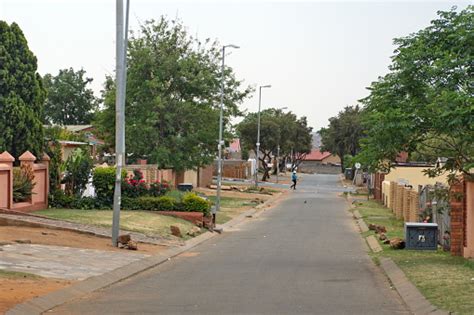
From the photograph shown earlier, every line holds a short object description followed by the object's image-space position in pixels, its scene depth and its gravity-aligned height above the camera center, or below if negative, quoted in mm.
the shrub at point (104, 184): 31312 -694
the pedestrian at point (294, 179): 74931 -902
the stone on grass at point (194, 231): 27116 -2224
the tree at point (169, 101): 47062 +4037
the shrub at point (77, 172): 31891 -245
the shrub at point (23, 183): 26578 -605
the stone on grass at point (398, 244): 21891 -2021
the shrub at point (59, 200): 29984 -1308
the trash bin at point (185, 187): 52562 -1289
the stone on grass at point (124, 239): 21328 -1959
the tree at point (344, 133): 99438 +4811
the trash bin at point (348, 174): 103862 -475
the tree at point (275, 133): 95562 +4531
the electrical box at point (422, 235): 21141 -1701
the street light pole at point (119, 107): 21219 +1642
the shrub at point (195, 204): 31375 -1435
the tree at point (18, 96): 29406 +2662
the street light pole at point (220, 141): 40603 +1380
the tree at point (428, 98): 16062 +1589
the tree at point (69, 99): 88000 +7570
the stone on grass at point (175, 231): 25859 -2080
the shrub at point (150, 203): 31672 -1461
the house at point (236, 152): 123775 +2659
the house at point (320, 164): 152875 +1245
